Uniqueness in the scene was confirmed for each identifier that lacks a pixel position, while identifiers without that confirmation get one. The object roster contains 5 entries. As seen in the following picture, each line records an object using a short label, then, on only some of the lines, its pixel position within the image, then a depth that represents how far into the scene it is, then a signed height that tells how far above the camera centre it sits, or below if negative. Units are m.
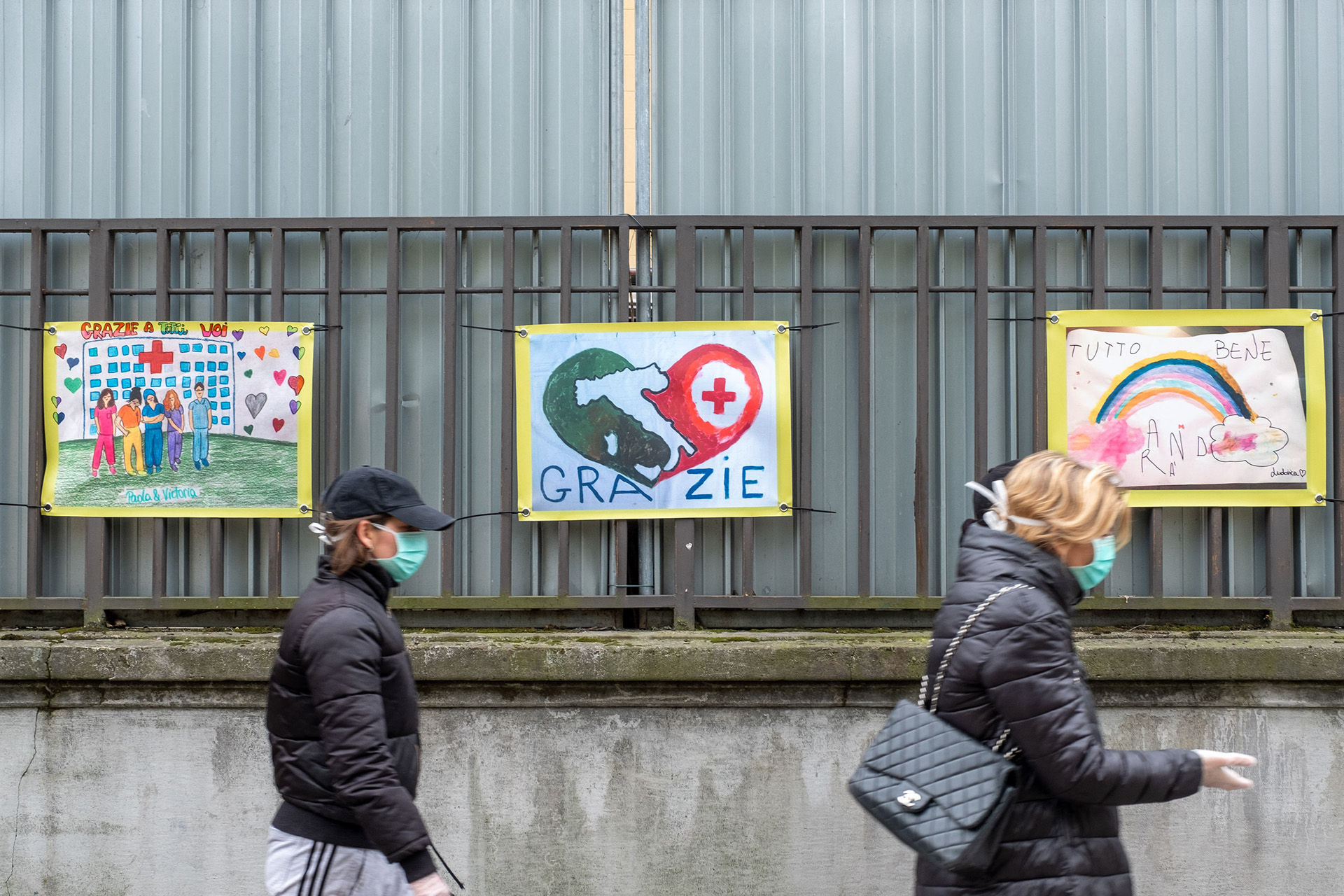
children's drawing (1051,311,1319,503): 4.48 +0.29
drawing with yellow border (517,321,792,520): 4.47 +0.23
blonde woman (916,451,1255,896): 2.21 -0.48
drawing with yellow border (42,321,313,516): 4.50 +0.22
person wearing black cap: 2.36 -0.55
